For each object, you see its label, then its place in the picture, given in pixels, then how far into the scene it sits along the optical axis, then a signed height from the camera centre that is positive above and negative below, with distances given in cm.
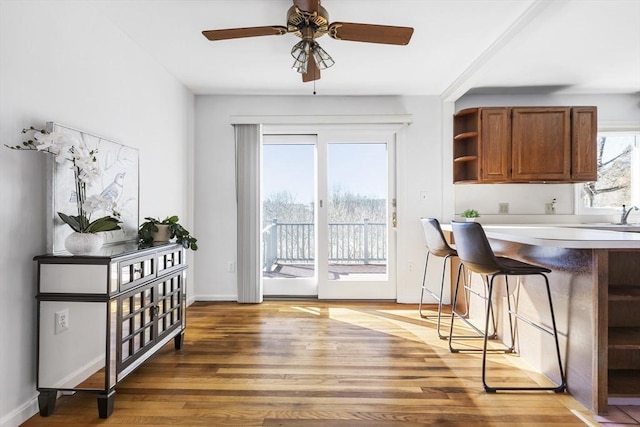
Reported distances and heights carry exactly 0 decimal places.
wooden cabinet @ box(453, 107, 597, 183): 353 +72
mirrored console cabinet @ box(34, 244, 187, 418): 172 -59
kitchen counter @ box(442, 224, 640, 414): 169 -55
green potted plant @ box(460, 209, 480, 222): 373 -3
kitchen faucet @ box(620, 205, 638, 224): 369 -2
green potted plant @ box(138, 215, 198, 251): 246 -16
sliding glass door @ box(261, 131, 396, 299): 393 -4
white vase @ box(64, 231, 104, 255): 179 -17
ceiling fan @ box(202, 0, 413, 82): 192 +108
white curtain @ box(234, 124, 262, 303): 381 +1
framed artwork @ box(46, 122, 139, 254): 182 +16
